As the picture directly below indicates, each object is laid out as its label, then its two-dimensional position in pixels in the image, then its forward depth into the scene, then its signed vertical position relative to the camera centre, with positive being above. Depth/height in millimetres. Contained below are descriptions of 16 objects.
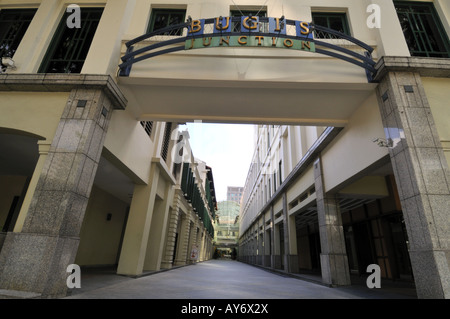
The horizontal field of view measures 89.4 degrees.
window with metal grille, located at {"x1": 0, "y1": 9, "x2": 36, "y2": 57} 7238 +6611
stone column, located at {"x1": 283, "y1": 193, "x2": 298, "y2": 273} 13000 +467
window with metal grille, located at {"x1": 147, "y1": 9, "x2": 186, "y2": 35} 7766 +7337
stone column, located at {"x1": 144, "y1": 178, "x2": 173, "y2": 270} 10688 +615
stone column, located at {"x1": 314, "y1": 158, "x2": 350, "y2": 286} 8029 +541
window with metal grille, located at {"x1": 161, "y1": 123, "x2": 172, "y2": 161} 12420 +5626
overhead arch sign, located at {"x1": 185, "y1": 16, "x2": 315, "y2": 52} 5680 +5028
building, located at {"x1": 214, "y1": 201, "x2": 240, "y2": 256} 63562 +5808
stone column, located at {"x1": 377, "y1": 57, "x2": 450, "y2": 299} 4129 +1743
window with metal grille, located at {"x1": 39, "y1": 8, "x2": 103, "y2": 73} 6770 +5652
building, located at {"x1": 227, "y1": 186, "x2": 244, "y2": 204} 130625 +31068
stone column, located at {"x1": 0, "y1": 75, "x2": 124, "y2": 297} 4309 +951
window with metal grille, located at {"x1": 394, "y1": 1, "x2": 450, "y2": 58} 6512 +6500
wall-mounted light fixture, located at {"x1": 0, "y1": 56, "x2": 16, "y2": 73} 6043 +4403
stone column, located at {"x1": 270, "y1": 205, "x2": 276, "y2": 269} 17109 +758
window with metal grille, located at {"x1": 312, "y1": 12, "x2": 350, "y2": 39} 7586 +7383
